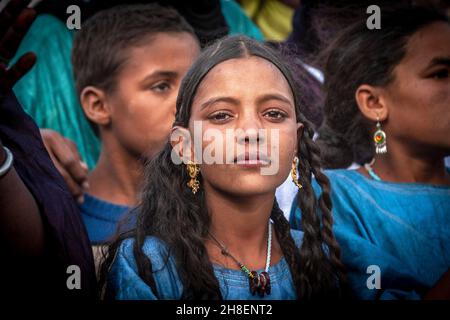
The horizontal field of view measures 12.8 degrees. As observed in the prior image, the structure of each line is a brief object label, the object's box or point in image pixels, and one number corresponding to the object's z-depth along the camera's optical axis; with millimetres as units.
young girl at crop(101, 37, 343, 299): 2115
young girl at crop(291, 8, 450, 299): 2205
